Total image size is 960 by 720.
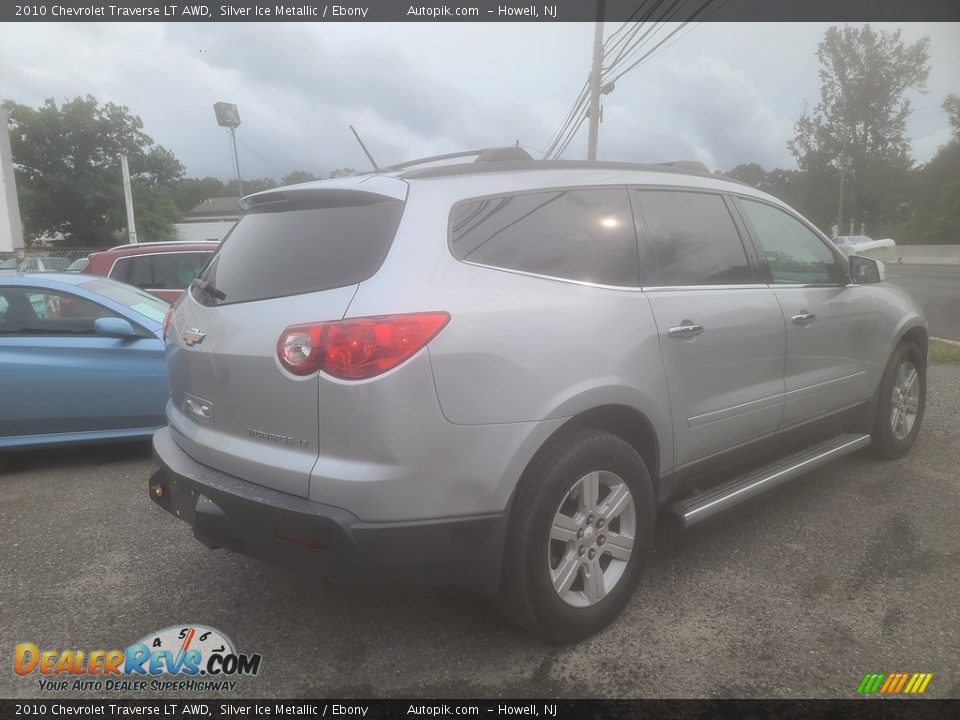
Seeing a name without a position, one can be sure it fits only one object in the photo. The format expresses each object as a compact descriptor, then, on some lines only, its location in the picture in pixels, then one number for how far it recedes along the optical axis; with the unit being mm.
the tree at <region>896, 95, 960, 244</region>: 38656
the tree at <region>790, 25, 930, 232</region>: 42719
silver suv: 2092
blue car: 4641
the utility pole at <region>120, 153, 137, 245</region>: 27322
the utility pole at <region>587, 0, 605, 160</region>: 14625
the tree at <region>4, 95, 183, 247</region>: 47188
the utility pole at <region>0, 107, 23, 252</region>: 27359
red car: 8406
